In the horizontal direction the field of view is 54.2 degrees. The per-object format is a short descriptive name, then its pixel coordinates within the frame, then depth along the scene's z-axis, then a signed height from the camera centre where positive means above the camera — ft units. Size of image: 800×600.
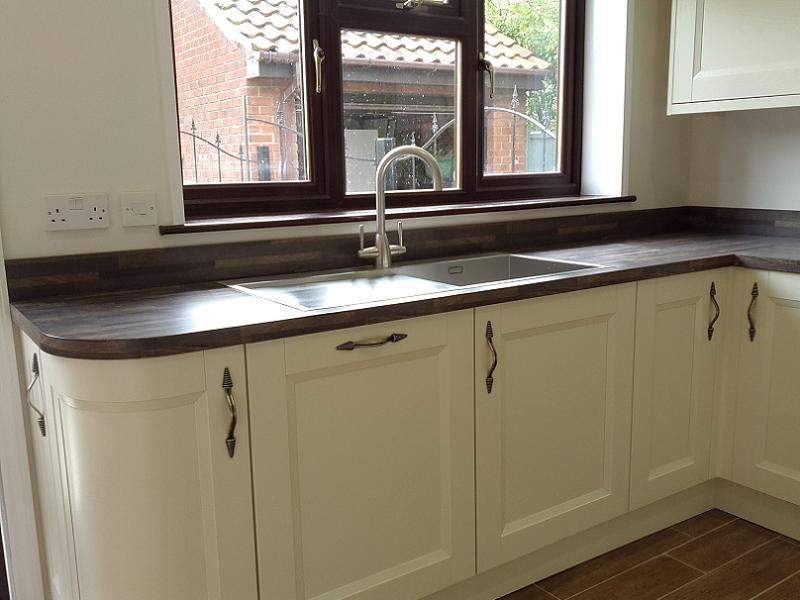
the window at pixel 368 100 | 7.47 +0.68
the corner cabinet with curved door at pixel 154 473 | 4.90 -1.95
